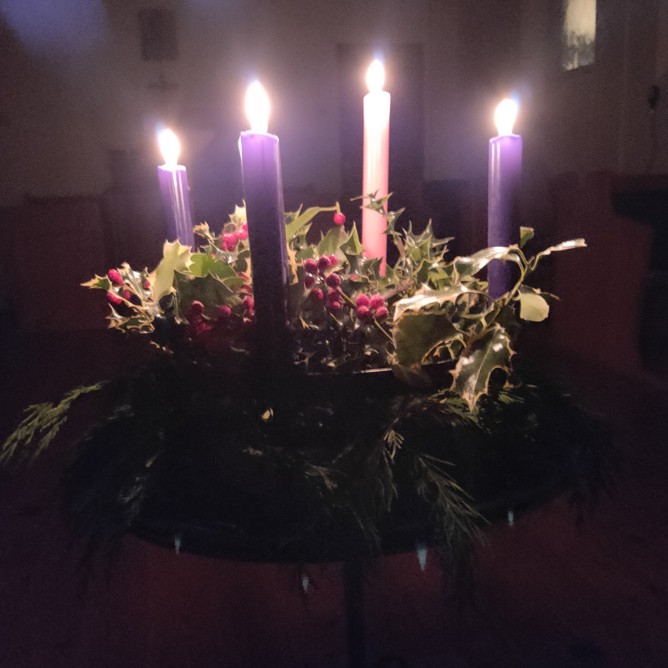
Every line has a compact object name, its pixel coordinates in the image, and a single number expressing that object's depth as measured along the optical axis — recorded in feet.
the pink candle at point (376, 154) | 2.09
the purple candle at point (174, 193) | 2.08
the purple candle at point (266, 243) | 1.36
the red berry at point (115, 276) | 1.73
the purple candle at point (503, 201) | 1.71
